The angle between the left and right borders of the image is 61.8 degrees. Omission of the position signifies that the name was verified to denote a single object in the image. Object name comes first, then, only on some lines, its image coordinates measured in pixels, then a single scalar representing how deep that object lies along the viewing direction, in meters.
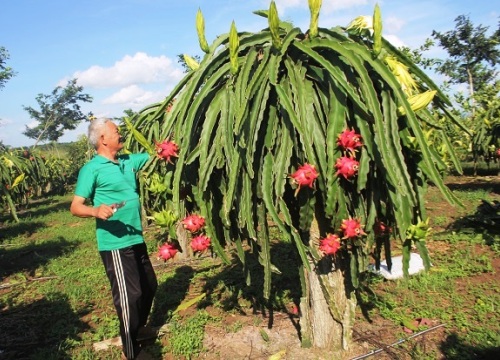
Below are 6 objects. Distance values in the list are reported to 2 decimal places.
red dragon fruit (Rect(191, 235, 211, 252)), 2.52
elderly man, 3.28
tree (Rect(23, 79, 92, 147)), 45.31
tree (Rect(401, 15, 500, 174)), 26.41
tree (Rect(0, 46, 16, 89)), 26.41
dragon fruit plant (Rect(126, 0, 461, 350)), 2.21
